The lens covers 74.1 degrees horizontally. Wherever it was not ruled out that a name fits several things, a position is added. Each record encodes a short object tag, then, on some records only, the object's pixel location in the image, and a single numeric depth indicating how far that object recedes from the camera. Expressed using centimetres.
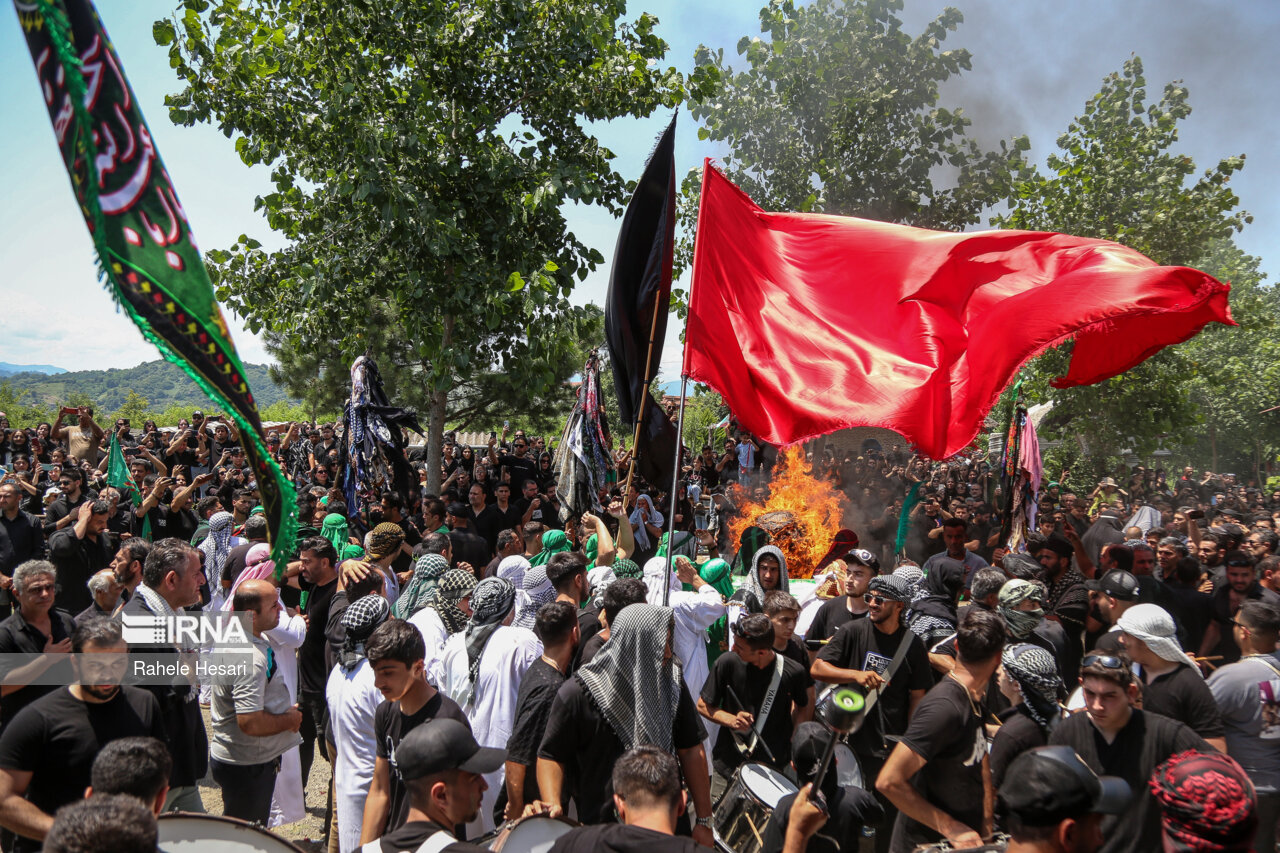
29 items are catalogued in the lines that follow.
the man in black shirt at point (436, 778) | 286
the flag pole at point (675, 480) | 447
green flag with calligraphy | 223
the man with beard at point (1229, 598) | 691
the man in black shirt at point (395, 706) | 371
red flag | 593
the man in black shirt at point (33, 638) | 438
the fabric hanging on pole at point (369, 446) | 905
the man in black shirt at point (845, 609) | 566
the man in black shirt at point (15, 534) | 792
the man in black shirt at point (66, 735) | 335
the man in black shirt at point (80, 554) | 755
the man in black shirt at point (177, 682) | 410
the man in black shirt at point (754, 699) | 467
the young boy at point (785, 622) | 511
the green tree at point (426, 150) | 1036
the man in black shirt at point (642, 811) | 263
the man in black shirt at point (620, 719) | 372
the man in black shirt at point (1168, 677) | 428
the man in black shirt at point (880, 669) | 499
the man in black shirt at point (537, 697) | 391
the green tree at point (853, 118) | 2216
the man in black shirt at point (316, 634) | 582
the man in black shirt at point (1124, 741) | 359
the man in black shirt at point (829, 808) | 362
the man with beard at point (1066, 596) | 682
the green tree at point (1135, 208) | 1783
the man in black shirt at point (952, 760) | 374
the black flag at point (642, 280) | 540
